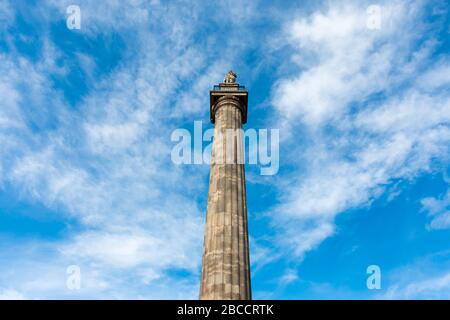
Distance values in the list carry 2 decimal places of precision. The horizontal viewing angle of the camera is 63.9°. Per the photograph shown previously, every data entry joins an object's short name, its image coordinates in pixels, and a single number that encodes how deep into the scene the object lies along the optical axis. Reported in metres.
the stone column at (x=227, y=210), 19.09
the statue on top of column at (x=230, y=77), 31.19
